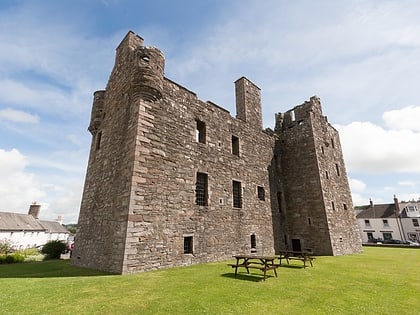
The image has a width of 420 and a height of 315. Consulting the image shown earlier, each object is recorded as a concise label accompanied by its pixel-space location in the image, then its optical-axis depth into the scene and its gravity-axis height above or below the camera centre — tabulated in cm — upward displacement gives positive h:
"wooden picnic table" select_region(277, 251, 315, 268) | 1103 -107
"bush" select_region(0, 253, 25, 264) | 1491 -139
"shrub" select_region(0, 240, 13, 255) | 2219 -111
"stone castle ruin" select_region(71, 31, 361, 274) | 1037 +311
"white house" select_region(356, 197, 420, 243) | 4350 +219
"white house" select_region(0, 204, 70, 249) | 3944 +114
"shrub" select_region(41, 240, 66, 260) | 1691 -98
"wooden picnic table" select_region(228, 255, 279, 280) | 814 -94
